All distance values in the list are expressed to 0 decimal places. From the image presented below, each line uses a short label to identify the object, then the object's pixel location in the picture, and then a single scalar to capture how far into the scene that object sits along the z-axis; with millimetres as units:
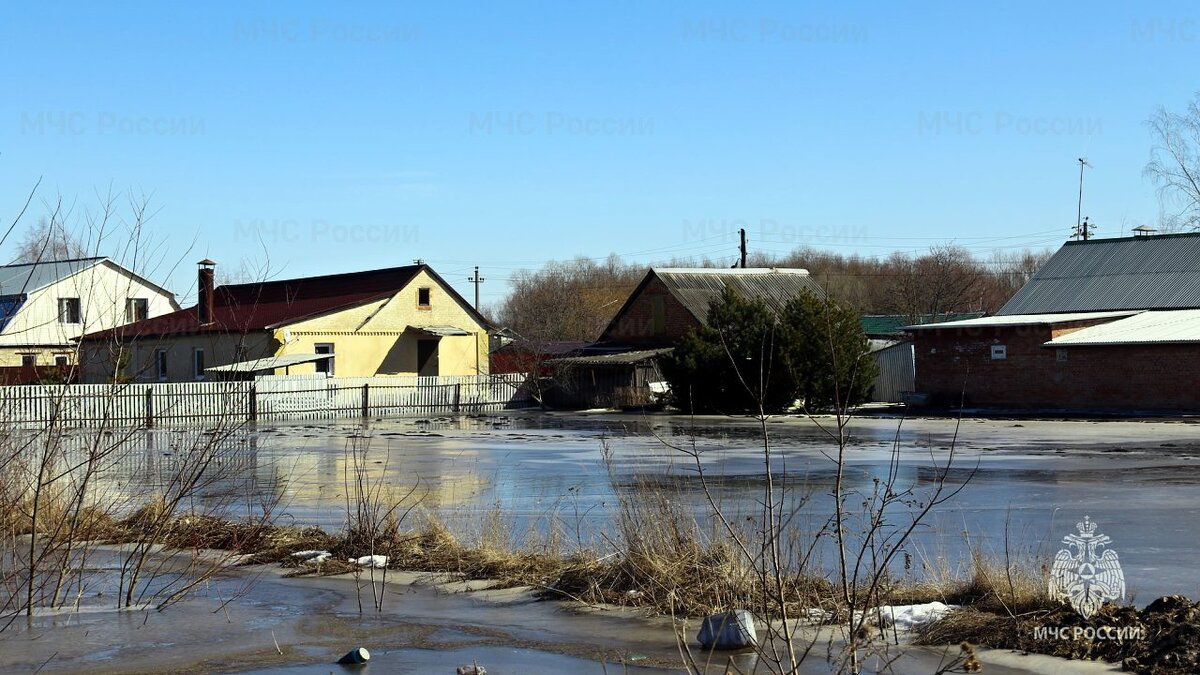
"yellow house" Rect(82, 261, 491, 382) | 50281
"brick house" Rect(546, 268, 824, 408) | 51031
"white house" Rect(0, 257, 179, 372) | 59075
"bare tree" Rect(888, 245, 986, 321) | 91312
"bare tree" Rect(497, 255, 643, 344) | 97750
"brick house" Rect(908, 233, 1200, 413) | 39562
